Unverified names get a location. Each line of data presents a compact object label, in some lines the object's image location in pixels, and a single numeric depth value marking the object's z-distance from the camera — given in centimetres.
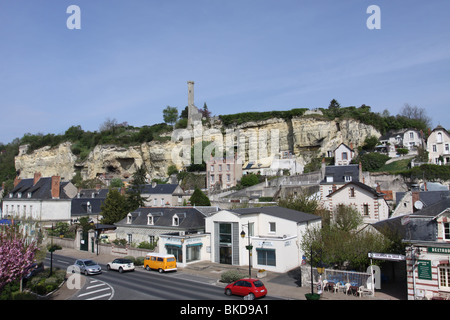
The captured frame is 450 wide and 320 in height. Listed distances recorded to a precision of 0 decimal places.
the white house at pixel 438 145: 5462
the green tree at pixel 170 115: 9462
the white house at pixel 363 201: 3597
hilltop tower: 8900
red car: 1889
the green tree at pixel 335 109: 7150
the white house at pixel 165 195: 5566
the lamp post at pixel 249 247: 2260
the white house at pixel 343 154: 5994
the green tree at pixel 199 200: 4691
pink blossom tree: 1820
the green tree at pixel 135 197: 4351
